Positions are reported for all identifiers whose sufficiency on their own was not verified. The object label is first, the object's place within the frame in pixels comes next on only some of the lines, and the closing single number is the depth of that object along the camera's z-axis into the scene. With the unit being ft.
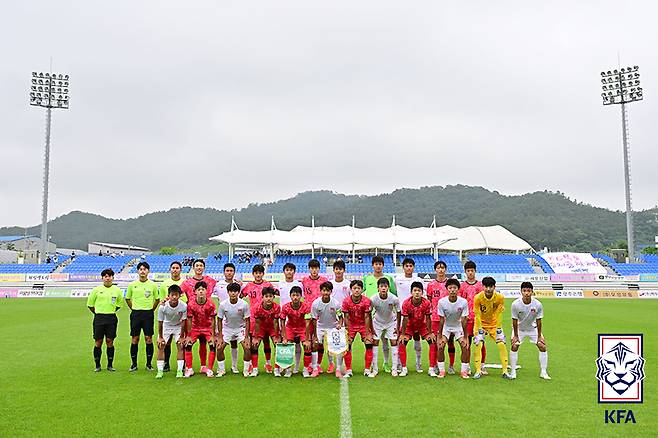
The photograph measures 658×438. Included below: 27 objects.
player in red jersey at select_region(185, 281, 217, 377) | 27.20
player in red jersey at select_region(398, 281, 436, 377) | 27.17
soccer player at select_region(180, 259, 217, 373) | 27.84
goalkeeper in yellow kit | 27.09
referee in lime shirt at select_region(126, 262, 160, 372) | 28.91
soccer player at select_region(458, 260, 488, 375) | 27.81
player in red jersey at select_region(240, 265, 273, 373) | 27.66
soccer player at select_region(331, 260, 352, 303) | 28.55
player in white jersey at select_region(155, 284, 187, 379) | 26.94
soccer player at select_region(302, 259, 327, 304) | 28.60
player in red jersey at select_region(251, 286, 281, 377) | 27.12
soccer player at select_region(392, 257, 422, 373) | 28.68
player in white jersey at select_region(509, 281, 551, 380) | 26.85
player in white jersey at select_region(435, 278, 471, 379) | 26.81
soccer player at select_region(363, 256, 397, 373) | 28.41
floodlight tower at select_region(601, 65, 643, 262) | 117.70
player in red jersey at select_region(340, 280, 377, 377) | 27.04
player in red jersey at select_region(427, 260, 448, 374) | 27.78
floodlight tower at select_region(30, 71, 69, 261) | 120.78
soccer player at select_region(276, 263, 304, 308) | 28.06
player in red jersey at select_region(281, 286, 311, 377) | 26.89
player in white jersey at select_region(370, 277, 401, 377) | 27.20
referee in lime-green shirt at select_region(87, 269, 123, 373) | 28.89
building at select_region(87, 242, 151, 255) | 219.08
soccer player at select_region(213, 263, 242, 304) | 28.84
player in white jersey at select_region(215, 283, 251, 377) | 26.96
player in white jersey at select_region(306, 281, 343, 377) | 26.86
